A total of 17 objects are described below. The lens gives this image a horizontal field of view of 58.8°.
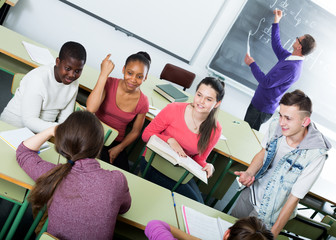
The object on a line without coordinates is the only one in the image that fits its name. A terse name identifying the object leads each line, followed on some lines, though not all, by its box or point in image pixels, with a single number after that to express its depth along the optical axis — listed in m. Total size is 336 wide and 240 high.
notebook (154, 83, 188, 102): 3.29
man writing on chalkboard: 3.57
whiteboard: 4.31
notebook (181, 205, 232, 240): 1.61
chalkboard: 4.39
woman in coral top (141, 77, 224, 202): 2.27
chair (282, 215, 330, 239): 2.20
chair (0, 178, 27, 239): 1.47
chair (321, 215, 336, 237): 2.47
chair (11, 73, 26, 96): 2.15
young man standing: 1.76
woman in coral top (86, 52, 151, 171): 2.21
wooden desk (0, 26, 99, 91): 2.66
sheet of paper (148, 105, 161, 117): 2.79
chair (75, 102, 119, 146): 1.92
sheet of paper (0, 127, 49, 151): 1.54
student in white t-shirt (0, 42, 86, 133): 1.91
